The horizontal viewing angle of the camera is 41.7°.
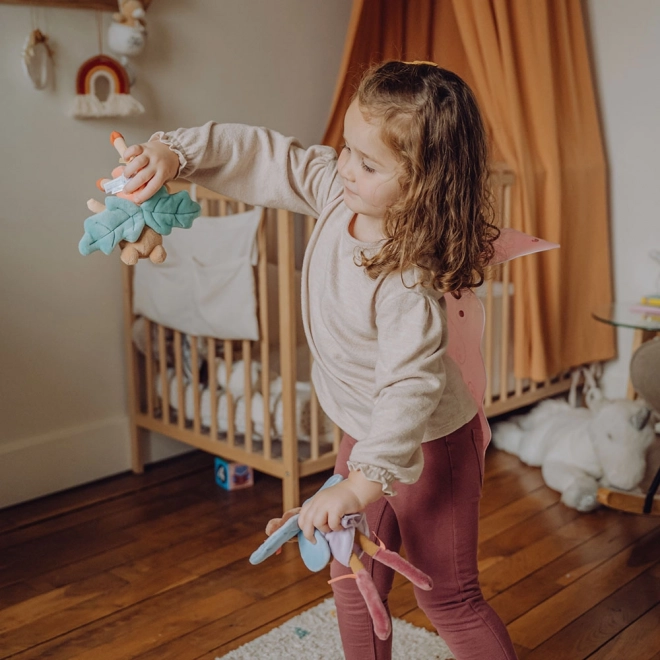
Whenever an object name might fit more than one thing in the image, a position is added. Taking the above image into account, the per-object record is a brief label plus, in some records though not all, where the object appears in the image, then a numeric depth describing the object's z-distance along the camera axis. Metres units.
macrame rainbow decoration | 2.25
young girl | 0.98
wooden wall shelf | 2.12
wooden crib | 2.10
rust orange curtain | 2.60
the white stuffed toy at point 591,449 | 2.23
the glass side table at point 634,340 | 2.07
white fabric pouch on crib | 2.10
